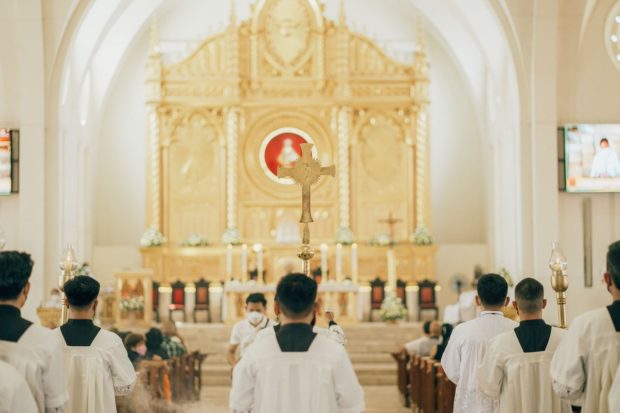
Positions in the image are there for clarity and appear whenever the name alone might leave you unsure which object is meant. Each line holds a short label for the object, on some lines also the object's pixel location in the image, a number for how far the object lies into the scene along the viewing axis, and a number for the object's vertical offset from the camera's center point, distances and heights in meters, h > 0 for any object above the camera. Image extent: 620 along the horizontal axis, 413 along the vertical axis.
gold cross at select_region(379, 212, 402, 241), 23.70 +0.07
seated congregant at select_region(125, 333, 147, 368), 12.41 -1.39
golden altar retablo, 24.28 +2.34
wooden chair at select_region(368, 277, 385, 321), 22.88 -1.48
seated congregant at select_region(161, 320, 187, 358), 13.62 -1.52
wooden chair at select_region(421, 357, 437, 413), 12.72 -1.96
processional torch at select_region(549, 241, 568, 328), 9.17 -0.49
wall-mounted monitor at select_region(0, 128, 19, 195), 18.84 +1.21
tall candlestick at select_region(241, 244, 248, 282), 21.06 -0.72
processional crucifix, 9.09 +0.45
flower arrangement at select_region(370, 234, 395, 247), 23.33 -0.35
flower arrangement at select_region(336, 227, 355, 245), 23.31 -0.25
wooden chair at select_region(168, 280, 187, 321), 23.03 -1.51
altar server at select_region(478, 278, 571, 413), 6.94 -0.92
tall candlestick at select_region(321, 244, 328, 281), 20.82 -0.68
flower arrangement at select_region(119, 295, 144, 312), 20.77 -1.48
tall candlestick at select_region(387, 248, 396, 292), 22.80 -1.03
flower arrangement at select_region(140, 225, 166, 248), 23.34 -0.25
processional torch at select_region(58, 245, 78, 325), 9.88 -0.34
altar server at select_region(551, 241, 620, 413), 5.81 -0.73
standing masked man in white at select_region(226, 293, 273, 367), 10.23 -0.95
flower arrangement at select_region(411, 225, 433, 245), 23.53 -0.27
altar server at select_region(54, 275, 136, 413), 7.04 -0.89
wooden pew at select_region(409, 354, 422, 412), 13.88 -2.09
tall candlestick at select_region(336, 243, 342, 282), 20.61 -0.68
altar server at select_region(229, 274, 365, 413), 5.63 -0.77
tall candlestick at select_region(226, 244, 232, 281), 20.97 -0.65
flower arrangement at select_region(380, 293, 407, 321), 21.09 -1.69
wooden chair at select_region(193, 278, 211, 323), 22.92 -1.55
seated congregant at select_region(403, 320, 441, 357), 14.66 -1.65
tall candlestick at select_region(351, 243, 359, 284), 21.31 -0.76
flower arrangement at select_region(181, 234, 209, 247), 23.67 -0.31
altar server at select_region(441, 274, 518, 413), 7.51 -0.87
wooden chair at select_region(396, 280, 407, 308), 23.27 -1.44
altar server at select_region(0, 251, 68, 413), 5.62 -0.61
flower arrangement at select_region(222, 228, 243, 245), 23.39 -0.23
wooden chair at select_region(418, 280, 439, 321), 23.20 -1.59
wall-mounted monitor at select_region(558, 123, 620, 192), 19.22 +1.19
